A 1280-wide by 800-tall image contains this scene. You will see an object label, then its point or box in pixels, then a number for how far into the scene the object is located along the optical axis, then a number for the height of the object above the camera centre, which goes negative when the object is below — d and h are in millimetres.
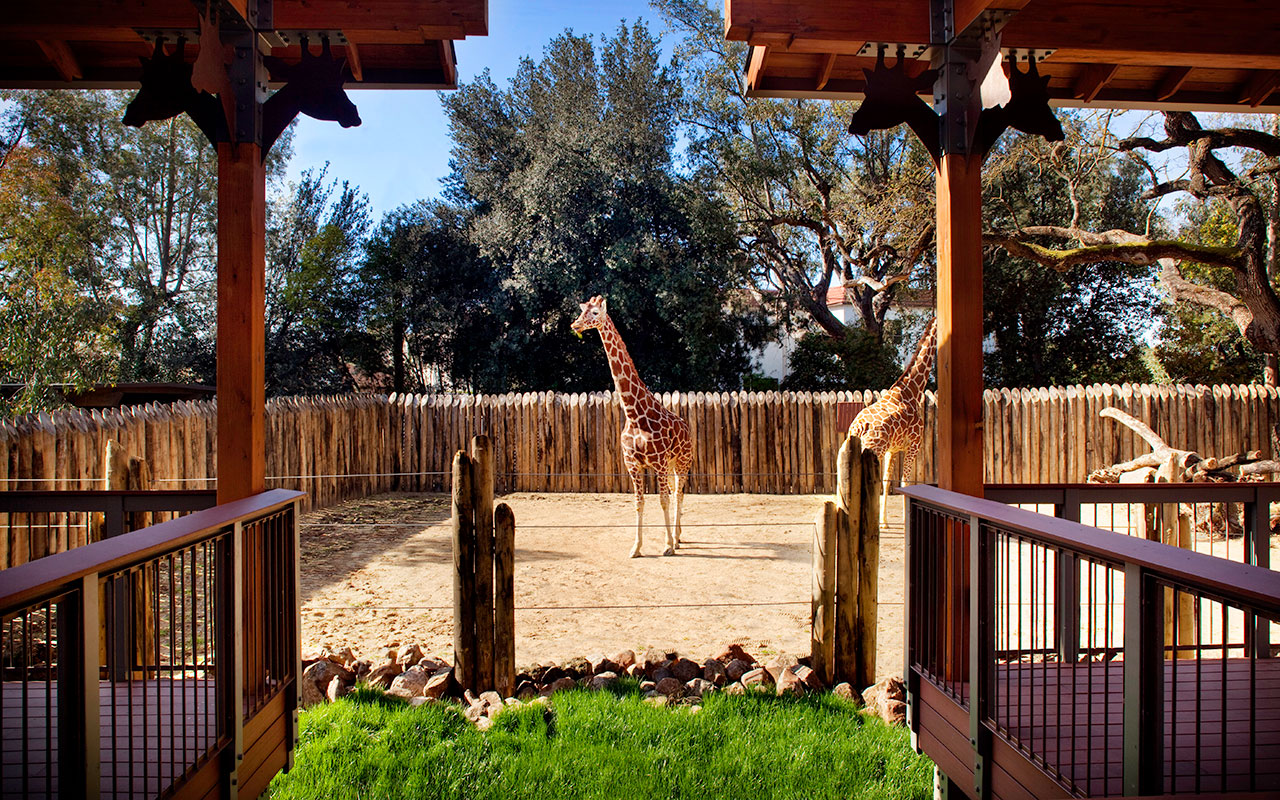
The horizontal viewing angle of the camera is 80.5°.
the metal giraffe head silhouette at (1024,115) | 3088 +1176
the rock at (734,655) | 3911 -1314
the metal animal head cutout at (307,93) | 3109 +1294
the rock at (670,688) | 3617 -1366
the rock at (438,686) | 3572 -1330
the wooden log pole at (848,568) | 3746 -830
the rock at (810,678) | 3650 -1340
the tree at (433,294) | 15016 +2246
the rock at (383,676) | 3632 -1316
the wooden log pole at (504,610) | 3635 -992
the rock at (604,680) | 3654 -1344
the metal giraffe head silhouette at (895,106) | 3137 +1234
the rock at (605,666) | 3820 -1332
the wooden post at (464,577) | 3637 -835
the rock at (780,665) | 3736 -1325
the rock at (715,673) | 3705 -1341
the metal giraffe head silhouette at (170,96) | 2945 +1215
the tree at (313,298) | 15180 +2191
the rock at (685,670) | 3736 -1327
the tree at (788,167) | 15703 +4965
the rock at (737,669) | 3754 -1338
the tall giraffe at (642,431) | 6848 -249
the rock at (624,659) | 3848 -1309
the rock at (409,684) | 3566 -1322
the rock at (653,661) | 3847 -1319
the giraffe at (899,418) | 7566 -163
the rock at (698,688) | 3619 -1370
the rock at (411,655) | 3873 -1288
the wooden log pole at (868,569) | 3742 -838
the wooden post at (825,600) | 3760 -989
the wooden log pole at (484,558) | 3637 -751
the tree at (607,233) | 14195 +3268
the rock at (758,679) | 3613 -1331
